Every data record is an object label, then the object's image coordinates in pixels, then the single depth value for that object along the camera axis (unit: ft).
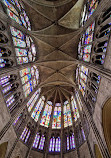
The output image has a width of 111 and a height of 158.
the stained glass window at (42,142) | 40.99
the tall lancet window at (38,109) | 46.05
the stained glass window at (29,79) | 37.41
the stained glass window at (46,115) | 49.19
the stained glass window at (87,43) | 30.27
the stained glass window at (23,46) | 31.67
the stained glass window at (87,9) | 28.73
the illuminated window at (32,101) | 42.53
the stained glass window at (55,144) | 41.47
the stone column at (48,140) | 38.37
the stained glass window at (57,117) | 49.77
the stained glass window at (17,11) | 29.55
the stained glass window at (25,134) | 35.68
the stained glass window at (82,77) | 37.30
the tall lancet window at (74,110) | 45.63
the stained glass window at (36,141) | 40.49
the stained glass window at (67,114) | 48.63
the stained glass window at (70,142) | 40.00
